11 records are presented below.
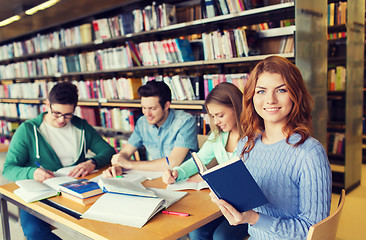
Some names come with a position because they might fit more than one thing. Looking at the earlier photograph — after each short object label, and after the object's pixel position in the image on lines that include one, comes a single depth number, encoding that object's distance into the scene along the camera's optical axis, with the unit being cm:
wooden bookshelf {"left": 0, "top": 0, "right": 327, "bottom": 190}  270
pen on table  129
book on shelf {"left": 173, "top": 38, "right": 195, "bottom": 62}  341
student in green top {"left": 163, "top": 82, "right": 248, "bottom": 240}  179
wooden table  115
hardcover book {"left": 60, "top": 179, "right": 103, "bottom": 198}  151
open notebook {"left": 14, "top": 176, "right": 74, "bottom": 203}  156
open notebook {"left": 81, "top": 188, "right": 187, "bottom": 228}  124
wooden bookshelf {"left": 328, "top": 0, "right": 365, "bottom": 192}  348
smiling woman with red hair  108
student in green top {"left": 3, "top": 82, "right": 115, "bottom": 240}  187
